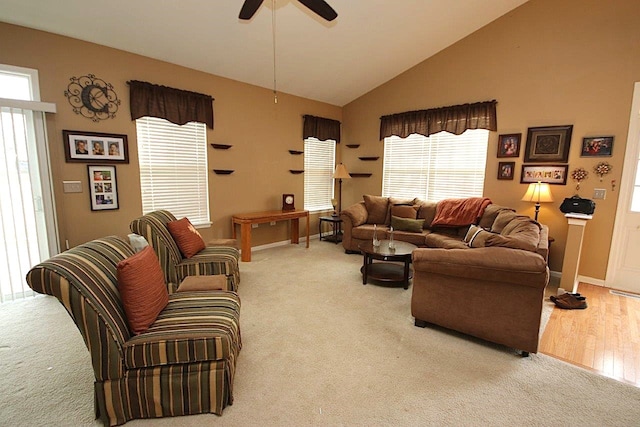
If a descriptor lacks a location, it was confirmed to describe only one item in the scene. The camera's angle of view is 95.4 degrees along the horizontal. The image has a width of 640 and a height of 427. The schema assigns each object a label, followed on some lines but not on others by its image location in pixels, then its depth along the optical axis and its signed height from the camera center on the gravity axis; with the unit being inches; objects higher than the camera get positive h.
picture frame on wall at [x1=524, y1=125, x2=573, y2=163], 154.6 +20.3
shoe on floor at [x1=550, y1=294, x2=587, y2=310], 124.0 -52.0
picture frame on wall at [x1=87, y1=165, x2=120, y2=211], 134.6 -7.1
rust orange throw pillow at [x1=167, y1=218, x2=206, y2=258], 124.0 -27.4
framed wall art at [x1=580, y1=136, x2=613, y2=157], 142.3 +17.9
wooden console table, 177.2 -28.0
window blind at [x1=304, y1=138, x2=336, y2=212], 233.1 +2.9
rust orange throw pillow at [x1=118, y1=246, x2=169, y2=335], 65.5 -27.9
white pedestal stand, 134.6 -32.2
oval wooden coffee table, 136.9 -41.5
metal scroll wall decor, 127.3 +33.3
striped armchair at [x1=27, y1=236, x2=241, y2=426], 59.8 -39.3
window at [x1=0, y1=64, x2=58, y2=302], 114.4 -5.1
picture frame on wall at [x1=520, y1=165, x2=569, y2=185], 156.4 +3.9
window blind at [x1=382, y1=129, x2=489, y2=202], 189.3 +9.6
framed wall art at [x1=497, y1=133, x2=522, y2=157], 170.9 +21.1
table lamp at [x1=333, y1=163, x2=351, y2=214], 231.3 +3.1
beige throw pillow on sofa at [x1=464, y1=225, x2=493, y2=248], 96.4 -20.6
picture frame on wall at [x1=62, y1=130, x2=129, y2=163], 127.9 +11.5
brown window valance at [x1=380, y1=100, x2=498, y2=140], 179.0 +39.6
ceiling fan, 90.9 +54.0
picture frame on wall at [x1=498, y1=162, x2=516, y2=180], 173.5 +6.1
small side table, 224.2 -44.1
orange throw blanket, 172.1 -19.4
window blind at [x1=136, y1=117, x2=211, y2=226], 151.3 +3.1
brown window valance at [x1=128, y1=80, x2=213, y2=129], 142.2 +36.6
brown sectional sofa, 84.7 -33.4
